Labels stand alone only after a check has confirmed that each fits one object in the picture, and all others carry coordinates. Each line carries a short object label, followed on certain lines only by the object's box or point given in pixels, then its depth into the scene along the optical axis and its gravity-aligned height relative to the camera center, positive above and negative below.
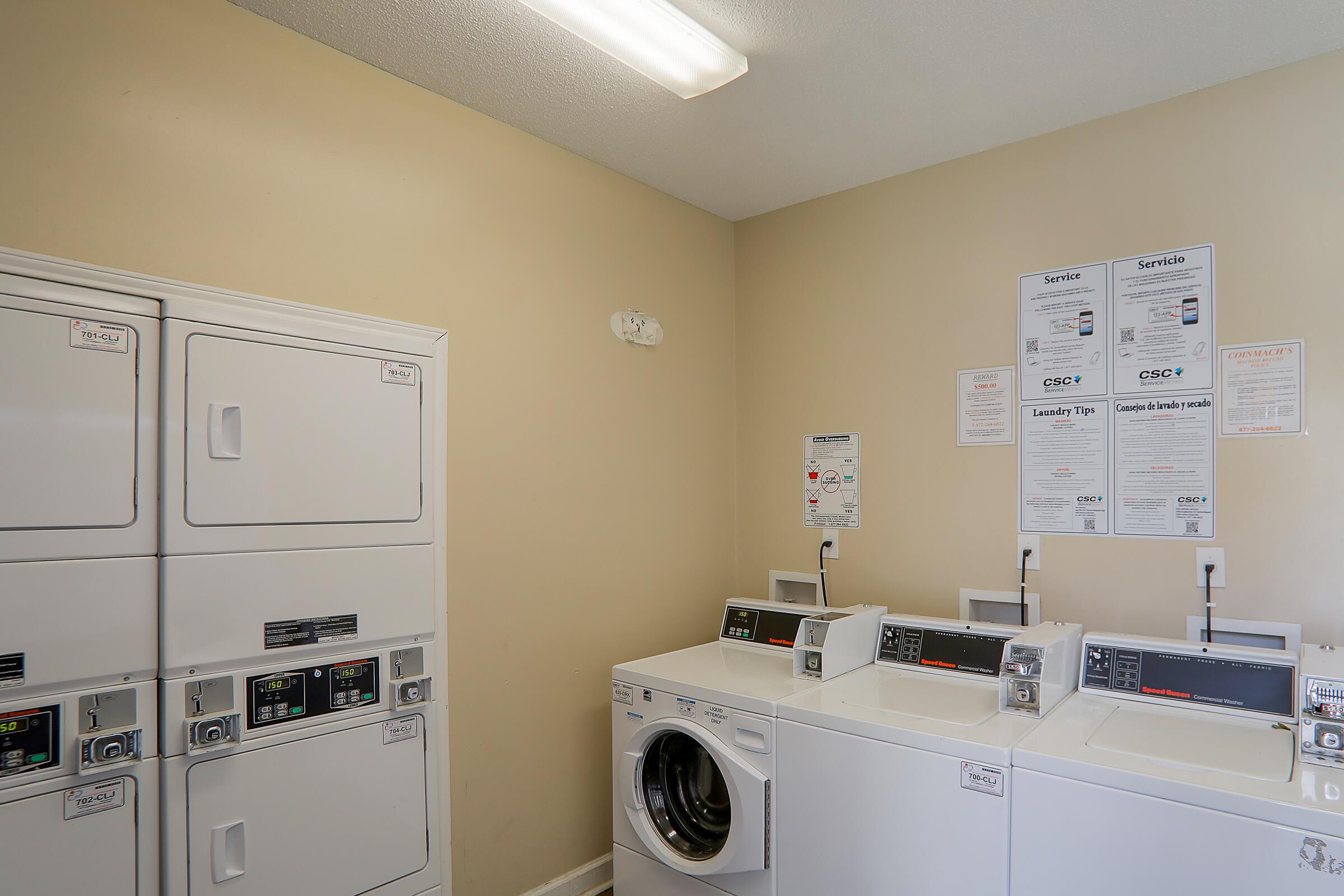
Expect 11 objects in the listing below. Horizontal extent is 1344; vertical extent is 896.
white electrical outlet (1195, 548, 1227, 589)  2.33 -0.35
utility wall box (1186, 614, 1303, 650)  2.20 -0.54
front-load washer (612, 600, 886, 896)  2.21 -1.02
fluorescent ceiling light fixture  1.89 +1.09
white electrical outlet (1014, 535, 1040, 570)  2.69 -0.34
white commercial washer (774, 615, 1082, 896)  1.83 -0.84
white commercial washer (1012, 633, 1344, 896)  1.49 -0.71
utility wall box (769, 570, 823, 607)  3.26 -0.60
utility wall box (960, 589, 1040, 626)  2.68 -0.57
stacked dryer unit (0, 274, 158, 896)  1.40 -0.27
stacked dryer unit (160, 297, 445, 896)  1.61 -0.35
